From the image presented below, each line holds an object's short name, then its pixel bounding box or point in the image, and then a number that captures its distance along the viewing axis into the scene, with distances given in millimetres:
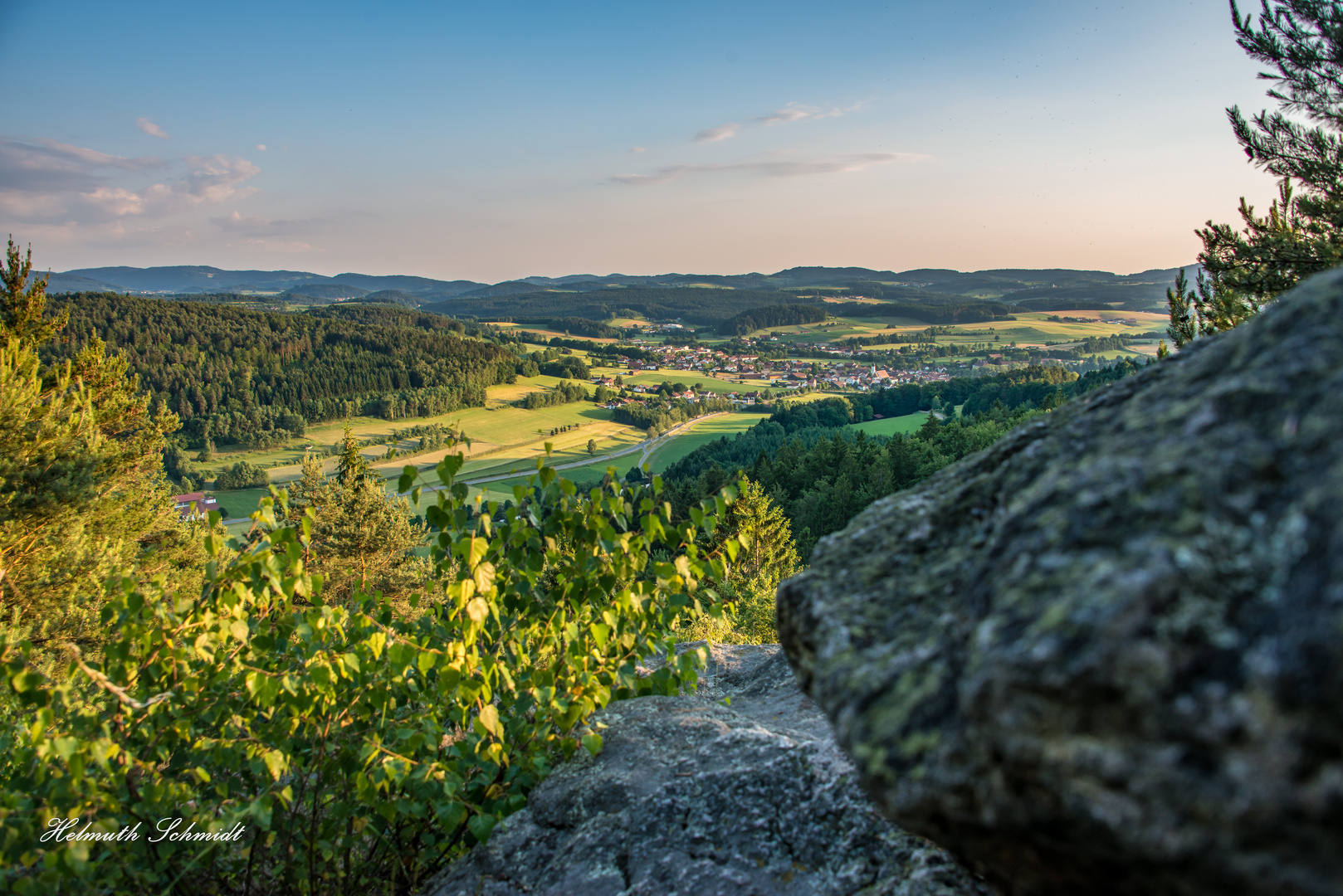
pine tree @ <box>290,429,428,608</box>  30656
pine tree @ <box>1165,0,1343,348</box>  11086
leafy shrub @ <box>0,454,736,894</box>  2939
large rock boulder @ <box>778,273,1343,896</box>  1186
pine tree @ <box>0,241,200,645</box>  15422
